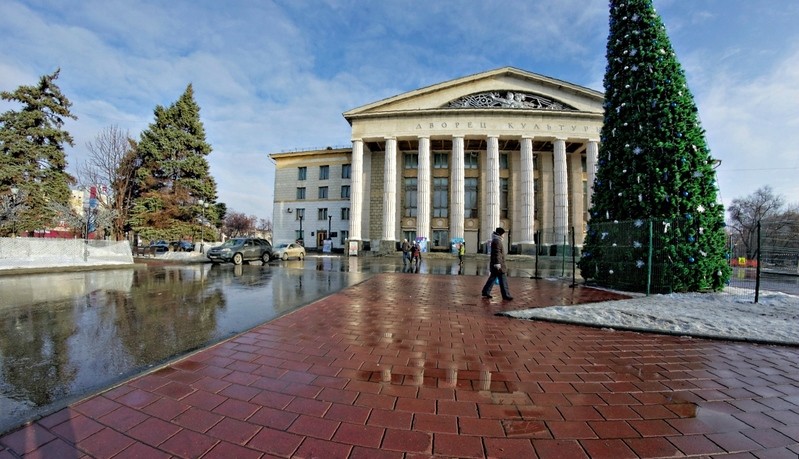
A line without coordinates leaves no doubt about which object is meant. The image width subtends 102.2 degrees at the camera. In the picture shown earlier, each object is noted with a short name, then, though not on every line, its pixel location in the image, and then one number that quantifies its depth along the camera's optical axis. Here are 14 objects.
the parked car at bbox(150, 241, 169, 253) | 29.93
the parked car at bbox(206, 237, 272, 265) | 18.53
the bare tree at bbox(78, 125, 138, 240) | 24.30
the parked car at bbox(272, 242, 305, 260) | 23.32
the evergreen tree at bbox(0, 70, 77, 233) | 23.16
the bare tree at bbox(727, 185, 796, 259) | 45.44
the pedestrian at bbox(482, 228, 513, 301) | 7.53
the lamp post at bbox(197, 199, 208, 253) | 29.49
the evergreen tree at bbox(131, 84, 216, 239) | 26.97
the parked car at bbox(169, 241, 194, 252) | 30.52
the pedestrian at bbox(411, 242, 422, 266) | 20.30
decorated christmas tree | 8.40
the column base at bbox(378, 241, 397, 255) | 33.94
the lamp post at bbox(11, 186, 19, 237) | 19.67
